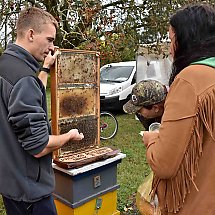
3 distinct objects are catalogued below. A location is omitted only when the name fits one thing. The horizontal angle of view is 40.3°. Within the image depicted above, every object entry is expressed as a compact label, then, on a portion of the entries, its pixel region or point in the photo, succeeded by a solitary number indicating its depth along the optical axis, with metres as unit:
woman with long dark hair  1.25
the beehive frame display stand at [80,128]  2.47
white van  9.38
